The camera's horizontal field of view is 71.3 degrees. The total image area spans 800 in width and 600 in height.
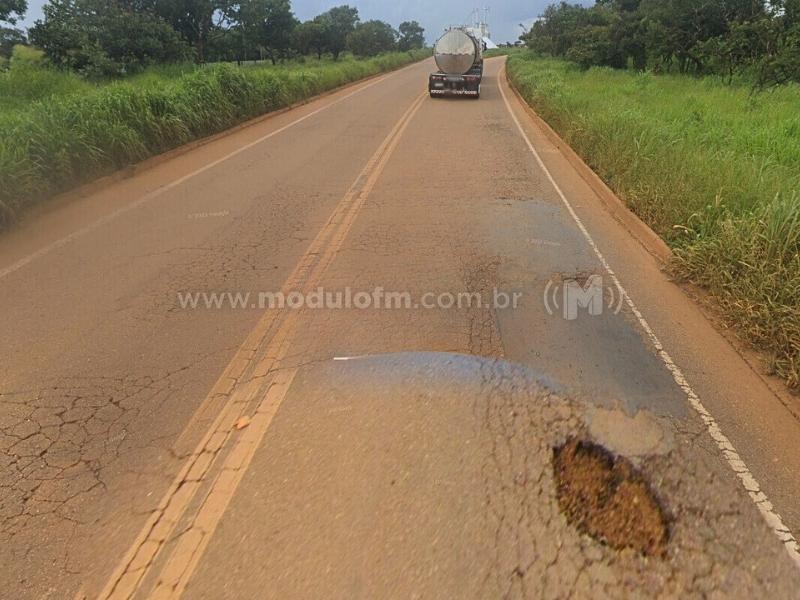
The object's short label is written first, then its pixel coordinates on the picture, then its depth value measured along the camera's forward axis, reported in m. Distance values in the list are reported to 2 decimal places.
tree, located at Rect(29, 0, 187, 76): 22.77
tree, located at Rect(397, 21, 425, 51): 107.69
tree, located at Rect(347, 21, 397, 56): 70.62
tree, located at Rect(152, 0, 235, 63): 38.53
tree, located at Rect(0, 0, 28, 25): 21.80
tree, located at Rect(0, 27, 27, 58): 28.12
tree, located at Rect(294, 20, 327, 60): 63.19
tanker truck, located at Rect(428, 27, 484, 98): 23.30
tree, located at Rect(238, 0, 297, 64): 47.56
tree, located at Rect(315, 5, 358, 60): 67.62
